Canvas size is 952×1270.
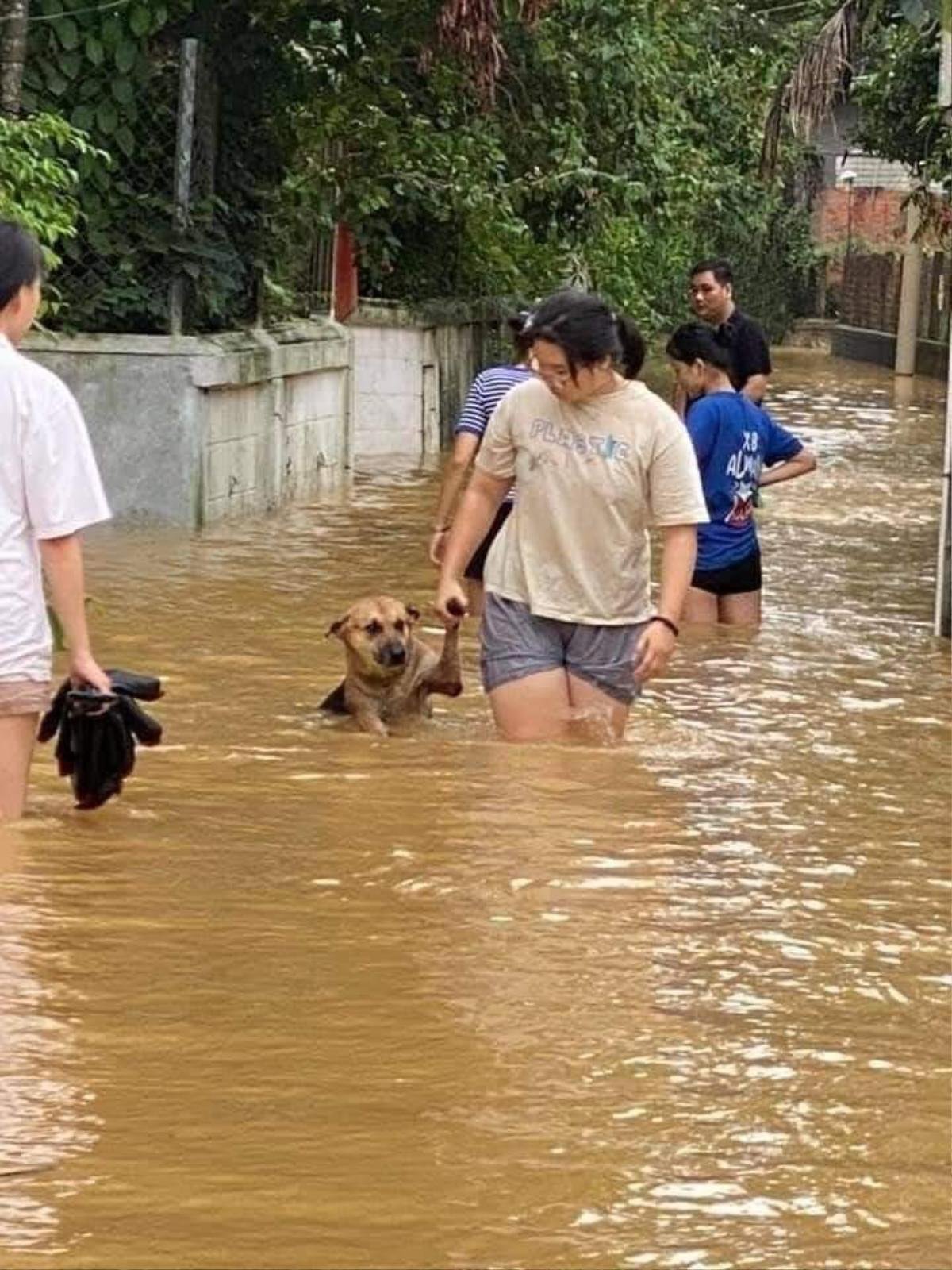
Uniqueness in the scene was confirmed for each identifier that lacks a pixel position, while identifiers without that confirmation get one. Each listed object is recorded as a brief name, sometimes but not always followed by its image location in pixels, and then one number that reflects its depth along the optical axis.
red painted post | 22.69
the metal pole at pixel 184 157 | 16.98
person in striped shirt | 10.91
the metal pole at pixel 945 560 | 13.41
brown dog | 10.00
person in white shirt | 7.06
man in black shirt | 13.42
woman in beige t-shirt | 8.61
